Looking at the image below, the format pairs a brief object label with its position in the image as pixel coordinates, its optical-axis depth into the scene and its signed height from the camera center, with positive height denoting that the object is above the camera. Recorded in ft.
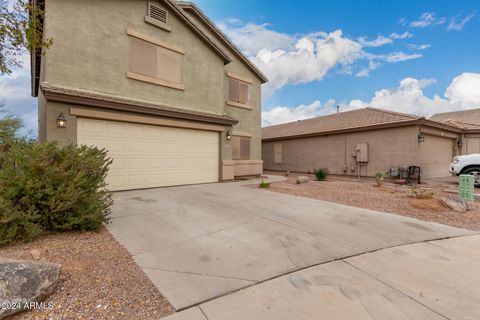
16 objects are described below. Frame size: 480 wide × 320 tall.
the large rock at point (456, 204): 21.50 -4.15
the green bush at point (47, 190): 11.62 -1.70
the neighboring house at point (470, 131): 49.73 +5.92
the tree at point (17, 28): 17.62 +9.77
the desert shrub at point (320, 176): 43.16 -3.08
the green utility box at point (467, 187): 25.09 -2.93
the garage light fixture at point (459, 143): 50.47 +3.57
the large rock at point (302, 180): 39.18 -3.50
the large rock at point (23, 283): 7.06 -4.06
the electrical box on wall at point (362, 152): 48.08 +1.52
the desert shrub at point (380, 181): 35.37 -3.34
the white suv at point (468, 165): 34.76 -0.84
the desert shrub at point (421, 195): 25.10 -3.88
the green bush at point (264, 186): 32.48 -3.72
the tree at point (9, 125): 45.02 +6.59
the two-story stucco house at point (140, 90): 24.73 +8.66
